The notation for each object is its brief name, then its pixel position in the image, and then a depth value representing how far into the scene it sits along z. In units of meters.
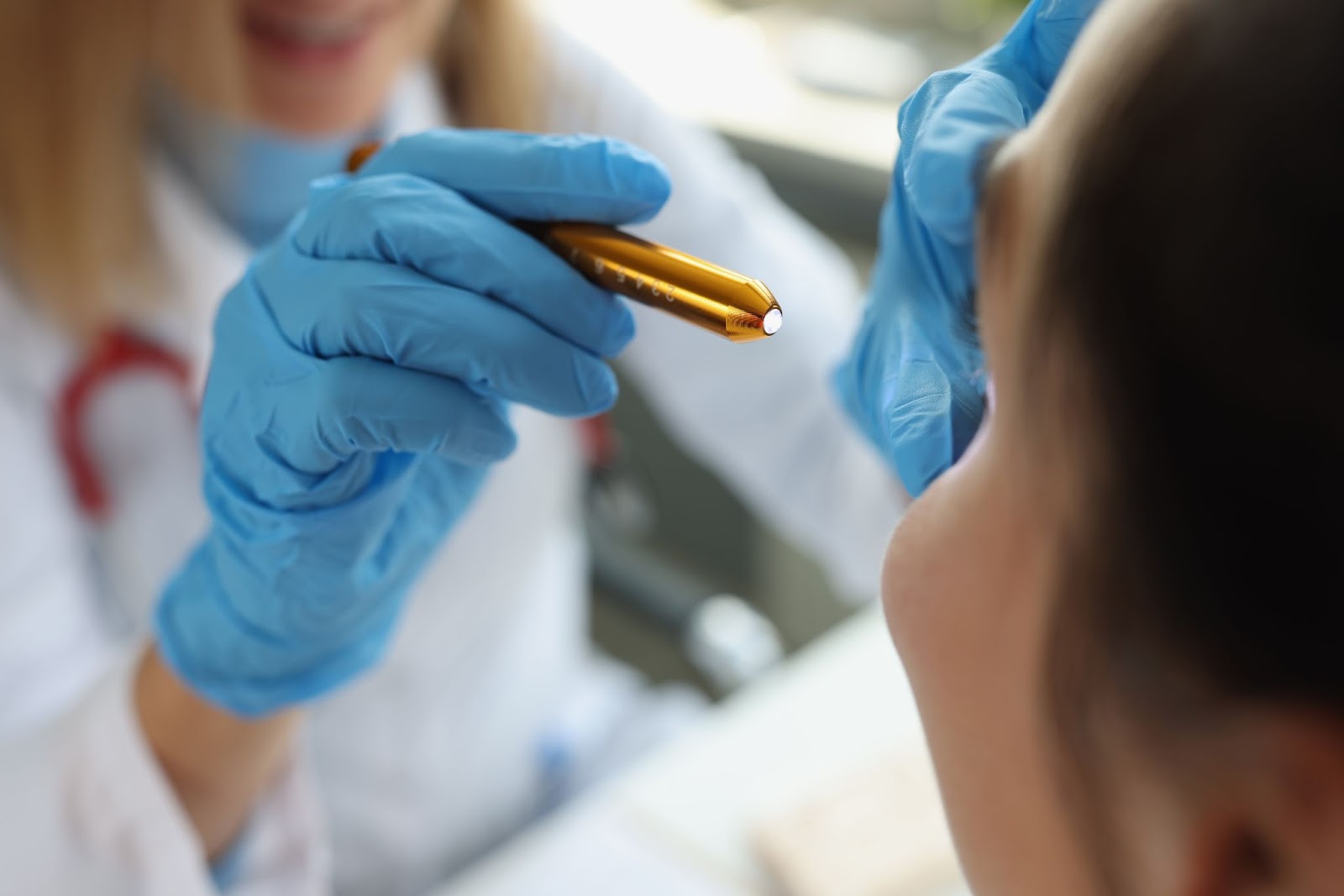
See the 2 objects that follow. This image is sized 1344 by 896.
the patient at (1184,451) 0.28
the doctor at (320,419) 0.55
